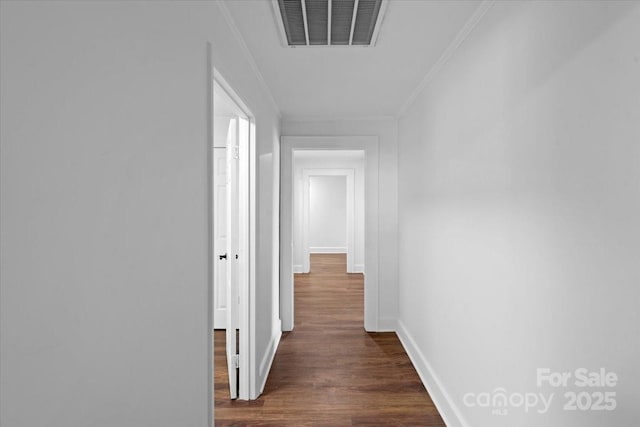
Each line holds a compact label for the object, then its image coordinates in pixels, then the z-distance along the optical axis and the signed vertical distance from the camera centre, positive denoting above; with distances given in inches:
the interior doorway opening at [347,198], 321.4 +12.5
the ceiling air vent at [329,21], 73.2 +40.8
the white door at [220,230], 174.2 -8.1
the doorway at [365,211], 172.6 +0.8
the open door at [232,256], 111.0 -13.1
